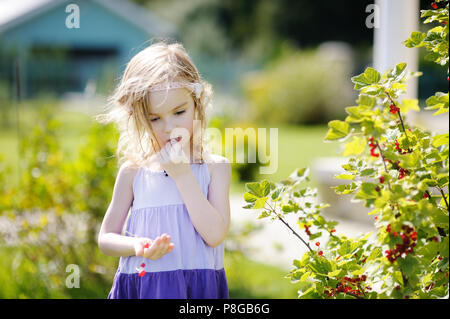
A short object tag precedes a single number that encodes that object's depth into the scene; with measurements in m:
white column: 2.83
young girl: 2.00
